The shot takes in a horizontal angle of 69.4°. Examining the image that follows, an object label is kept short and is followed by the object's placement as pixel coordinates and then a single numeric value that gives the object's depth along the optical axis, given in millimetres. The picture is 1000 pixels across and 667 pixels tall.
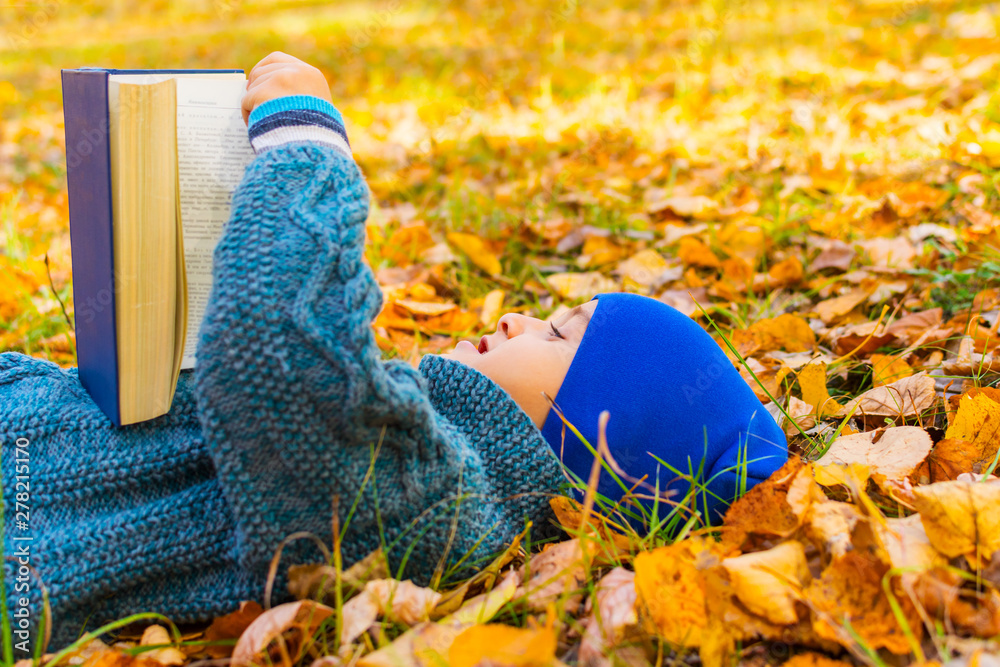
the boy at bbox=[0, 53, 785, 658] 975
